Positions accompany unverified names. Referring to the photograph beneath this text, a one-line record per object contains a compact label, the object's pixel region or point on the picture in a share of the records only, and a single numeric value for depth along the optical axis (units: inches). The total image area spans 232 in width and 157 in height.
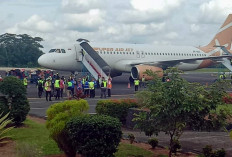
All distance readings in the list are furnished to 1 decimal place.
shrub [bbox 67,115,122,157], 328.2
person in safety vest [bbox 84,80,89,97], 1086.6
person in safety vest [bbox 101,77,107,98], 1081.4
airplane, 1432.1
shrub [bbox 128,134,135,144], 462.0
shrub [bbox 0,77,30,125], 523.2
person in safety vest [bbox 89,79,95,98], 1075.9
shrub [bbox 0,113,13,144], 455.1
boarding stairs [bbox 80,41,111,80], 1437.0
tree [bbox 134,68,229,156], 339.0
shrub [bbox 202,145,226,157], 367.9
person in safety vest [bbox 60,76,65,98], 1071.0
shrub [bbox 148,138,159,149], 440.5
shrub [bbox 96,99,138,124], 602.5
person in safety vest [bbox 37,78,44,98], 1058.1
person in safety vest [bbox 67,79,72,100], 1059.3
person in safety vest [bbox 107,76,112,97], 1108.8
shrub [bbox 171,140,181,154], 407.4
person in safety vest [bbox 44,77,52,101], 984.2
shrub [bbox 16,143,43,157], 322.3
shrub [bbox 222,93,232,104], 363.5
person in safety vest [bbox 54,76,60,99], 1034.7
